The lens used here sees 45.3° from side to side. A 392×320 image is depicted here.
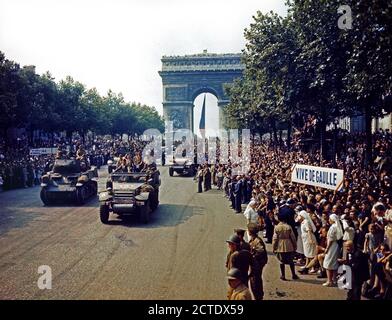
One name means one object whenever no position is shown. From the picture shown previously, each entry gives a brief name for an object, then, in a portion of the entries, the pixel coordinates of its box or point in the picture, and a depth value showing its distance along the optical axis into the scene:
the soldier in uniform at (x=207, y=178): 25.58
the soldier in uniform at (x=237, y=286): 5.91
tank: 19.53
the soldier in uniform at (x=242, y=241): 7.58
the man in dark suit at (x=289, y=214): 10.95
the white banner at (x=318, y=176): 11.15
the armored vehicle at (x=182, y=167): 32.72
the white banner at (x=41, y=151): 30.92
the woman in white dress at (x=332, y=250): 9.57
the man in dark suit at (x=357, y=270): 8.32
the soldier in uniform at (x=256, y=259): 8.02
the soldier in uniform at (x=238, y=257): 7.09
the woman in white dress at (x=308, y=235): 10.45
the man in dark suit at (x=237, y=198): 18.67
